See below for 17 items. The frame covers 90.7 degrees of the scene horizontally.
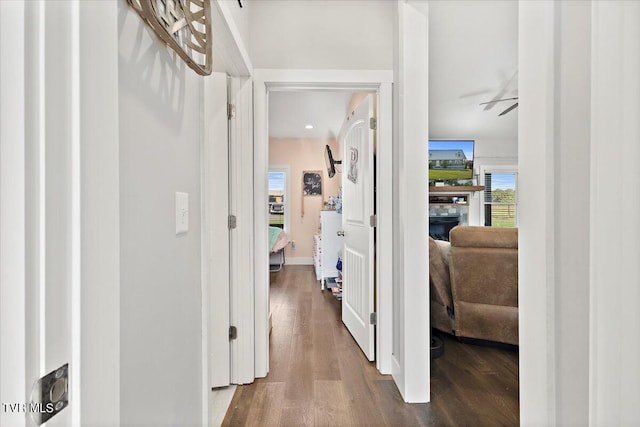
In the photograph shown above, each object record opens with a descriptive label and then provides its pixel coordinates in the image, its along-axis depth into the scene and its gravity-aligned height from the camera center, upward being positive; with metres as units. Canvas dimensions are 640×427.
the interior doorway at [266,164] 2.04 +0.29
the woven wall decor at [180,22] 0.68 +0.47
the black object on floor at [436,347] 2.28 -1.02
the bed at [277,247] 5.29 -0.65
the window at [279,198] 6.32 +0.21
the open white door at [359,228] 2.27 -0.16
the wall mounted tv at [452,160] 5.57 +0.85
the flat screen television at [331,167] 4.06 +0.55
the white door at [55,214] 0.32 -0.01
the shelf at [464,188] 4.45 +0.31
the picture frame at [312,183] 6.35 +0.52
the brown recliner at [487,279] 2.36 -0.54
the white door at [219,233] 1.89 -0.15
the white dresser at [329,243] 4.41 -0.49
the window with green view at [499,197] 5.84 +0.20
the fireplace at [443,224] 5.84 -0.29
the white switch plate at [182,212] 0.95 -0.01
